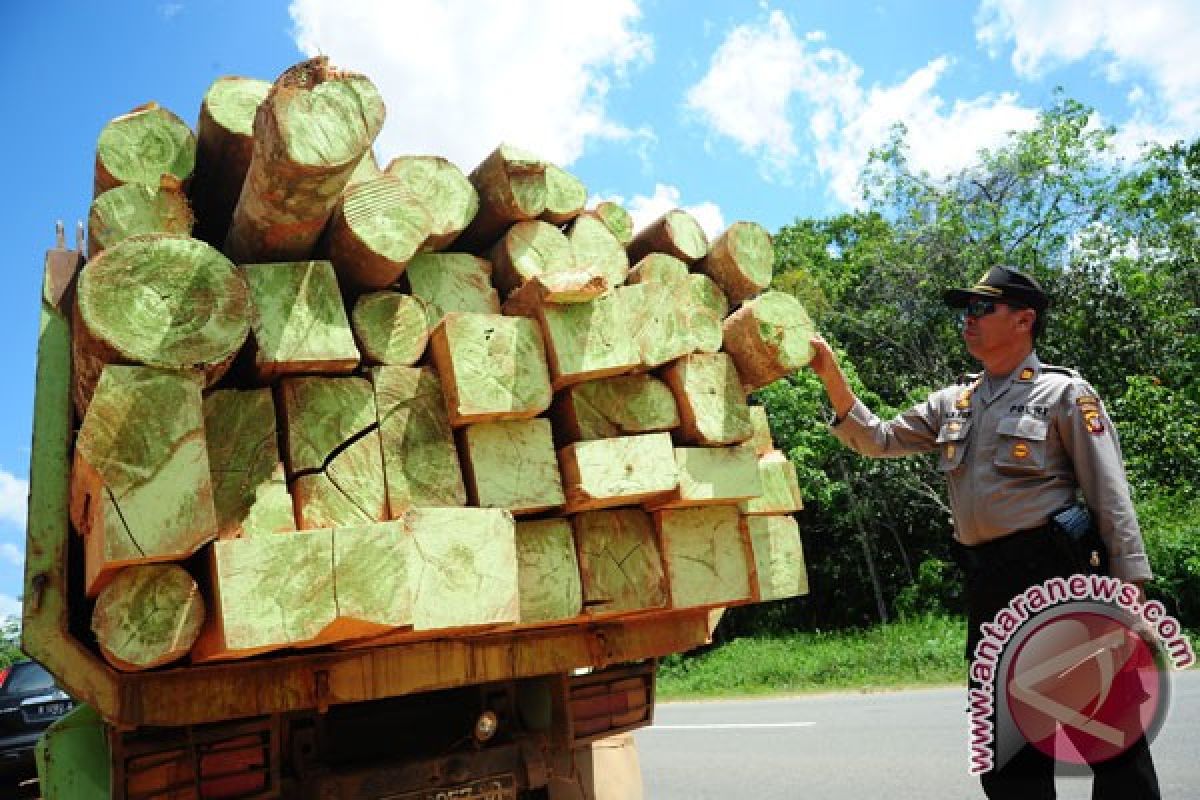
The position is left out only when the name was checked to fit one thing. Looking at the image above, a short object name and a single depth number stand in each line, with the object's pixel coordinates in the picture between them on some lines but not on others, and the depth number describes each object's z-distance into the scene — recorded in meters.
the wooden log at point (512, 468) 2.77
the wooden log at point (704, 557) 3.05
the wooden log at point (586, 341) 2.89
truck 2.44
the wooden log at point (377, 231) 2.72
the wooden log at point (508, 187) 3.15
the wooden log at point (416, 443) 2.70
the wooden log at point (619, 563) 2.95
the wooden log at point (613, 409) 3.03
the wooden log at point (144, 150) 2.80
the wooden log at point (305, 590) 2.21
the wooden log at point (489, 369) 2.74
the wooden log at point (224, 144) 2.85
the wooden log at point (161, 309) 2.28
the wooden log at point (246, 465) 2.48
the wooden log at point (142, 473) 2.18
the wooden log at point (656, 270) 3.34
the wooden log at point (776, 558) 3.26
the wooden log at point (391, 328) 2.78
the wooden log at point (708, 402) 3.11
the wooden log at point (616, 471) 2.84
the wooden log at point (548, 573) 2.82
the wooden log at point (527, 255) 3.16
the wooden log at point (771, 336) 3.27
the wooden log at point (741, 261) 3.52
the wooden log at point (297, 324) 2.56
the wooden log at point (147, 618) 2.23
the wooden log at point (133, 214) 2.66
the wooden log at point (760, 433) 3.66
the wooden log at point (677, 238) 3.51
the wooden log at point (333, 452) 2.59
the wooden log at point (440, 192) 3.03
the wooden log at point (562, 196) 3.32
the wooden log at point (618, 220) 3.66
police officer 2.57
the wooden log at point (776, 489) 3.40
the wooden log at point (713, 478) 3.02
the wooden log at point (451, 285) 3.01
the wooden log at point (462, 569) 2.44
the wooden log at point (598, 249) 3.34
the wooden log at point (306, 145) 2.39
